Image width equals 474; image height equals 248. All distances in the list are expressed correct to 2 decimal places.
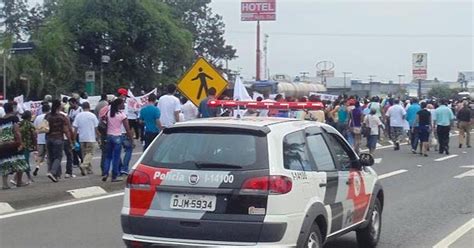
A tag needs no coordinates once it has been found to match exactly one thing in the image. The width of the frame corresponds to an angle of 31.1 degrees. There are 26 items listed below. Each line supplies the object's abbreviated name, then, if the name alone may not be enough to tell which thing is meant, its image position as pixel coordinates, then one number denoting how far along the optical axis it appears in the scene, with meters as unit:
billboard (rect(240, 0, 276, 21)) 72.00
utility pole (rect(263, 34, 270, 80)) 109.03
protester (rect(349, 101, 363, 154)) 26.16
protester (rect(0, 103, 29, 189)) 15.51
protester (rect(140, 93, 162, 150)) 16.94
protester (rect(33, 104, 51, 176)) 18.34
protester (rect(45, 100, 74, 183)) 17.02
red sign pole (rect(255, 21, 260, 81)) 68.91
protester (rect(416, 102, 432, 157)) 26.53
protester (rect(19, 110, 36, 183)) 16.59
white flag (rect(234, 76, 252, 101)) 22.56
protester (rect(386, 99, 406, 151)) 29.06
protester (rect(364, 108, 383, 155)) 26.12
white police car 7.66
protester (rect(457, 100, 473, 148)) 31.52
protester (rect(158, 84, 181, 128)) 17.56
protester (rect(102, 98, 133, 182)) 16.98
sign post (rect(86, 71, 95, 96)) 45.67
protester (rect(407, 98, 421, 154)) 27.38
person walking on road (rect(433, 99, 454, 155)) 28.28
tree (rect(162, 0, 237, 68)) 94.19
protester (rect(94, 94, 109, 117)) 19.36
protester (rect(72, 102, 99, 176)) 18.34
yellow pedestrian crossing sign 18.66
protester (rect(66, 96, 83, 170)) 19.56
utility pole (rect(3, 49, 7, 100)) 50.38
